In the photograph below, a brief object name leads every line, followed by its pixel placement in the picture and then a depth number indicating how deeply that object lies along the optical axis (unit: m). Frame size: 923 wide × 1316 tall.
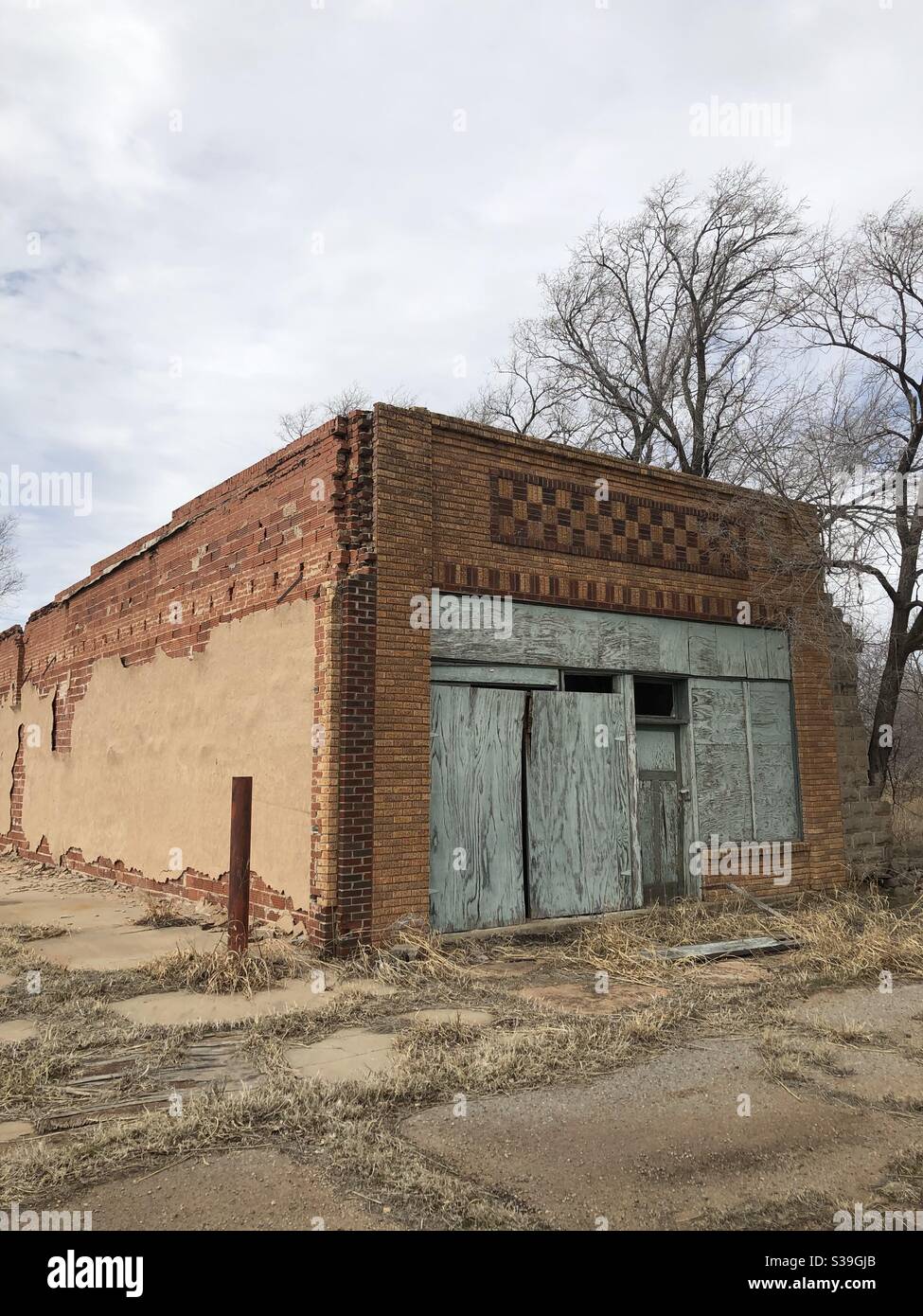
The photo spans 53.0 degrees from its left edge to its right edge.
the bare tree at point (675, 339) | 19.89
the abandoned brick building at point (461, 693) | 8.55
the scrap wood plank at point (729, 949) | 8.42
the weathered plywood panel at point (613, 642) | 10.31
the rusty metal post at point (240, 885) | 7.62
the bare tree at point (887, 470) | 11.37
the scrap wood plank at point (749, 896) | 10.35
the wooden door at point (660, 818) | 10.47
